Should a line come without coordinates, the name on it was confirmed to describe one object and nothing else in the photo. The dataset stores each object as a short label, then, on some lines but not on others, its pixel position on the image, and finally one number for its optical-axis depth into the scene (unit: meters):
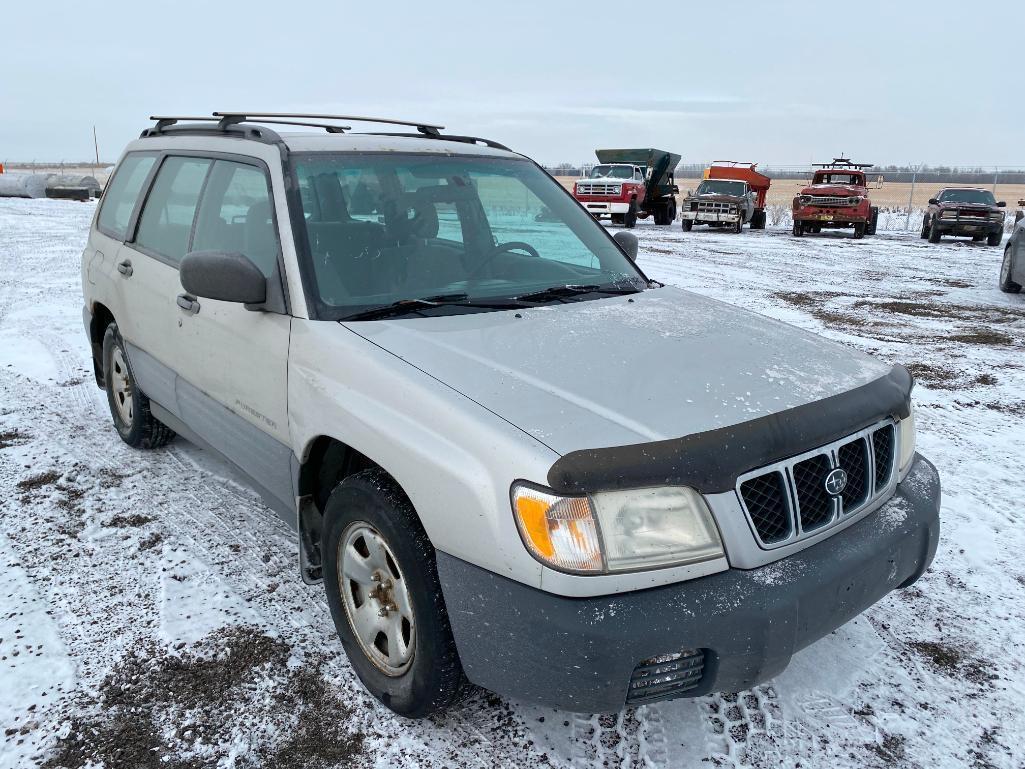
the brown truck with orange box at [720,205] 23.94
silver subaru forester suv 1.94
